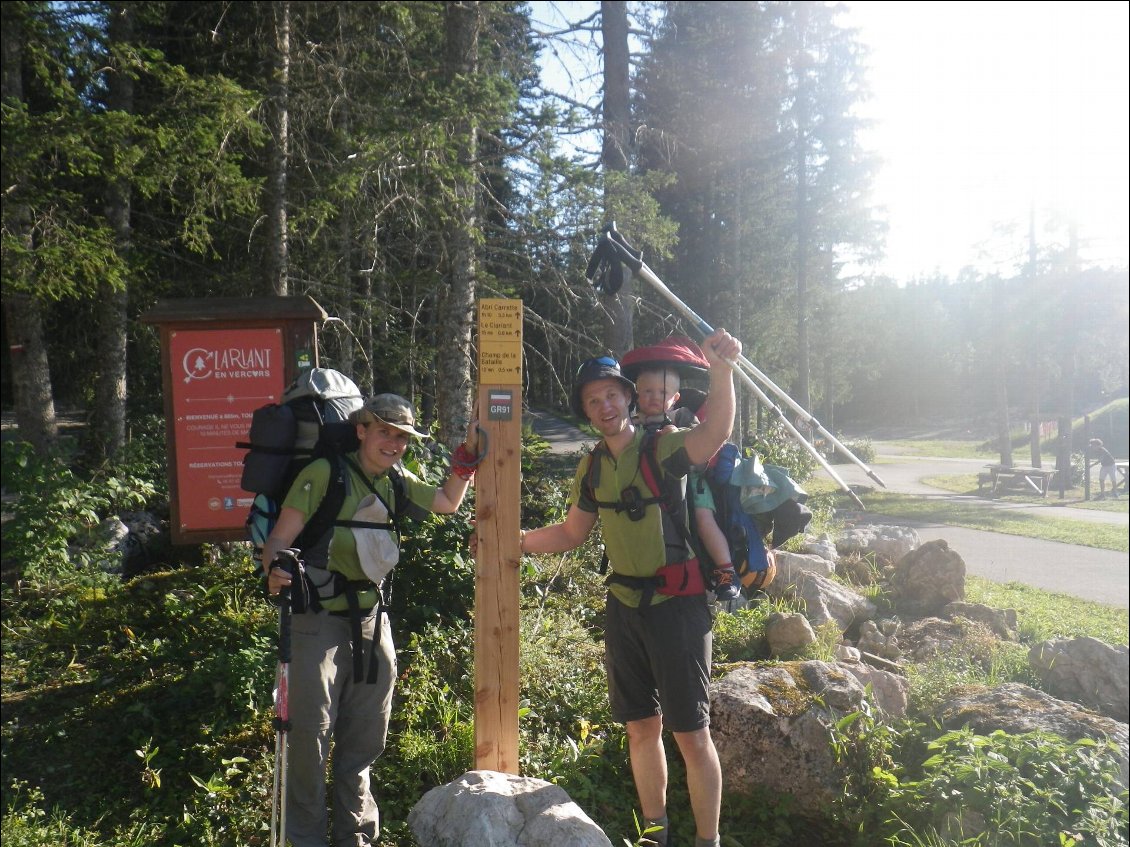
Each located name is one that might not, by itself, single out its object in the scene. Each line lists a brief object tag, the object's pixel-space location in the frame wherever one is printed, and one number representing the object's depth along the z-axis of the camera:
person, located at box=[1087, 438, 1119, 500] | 19.67
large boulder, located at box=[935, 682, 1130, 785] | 3.58
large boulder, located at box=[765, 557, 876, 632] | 5.99
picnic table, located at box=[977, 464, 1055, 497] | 19.41
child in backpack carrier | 3.11
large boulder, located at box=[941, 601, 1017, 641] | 6.15
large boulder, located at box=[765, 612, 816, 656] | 5.17
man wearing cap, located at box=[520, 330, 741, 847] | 3.01
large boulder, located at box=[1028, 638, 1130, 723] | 4.77
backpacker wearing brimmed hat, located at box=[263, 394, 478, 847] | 3.01
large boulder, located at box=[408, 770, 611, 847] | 3.04
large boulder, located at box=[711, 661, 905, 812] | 3.68
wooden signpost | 3.52
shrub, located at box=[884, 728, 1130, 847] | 3.06
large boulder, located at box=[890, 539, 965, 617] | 6.74
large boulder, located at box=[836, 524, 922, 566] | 8.12
